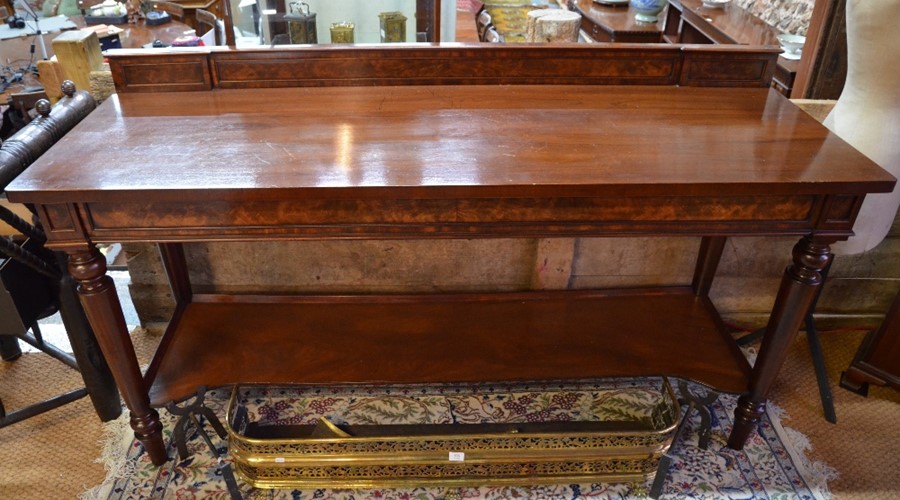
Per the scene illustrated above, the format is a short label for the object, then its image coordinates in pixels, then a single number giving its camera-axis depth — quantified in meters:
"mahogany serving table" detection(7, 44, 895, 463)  1.23
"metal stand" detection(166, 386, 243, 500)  1.61
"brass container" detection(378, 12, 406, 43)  2.06
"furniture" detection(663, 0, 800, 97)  2.67
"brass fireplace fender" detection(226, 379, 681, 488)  1.59
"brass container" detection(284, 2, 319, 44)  1.96
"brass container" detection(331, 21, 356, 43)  2.04
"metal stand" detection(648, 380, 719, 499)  1.66
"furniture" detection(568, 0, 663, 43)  3.83
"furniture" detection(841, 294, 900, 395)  1.91
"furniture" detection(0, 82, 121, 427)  1.47
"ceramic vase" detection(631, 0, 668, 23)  4.02
